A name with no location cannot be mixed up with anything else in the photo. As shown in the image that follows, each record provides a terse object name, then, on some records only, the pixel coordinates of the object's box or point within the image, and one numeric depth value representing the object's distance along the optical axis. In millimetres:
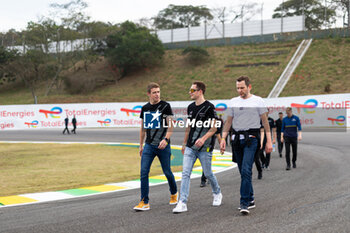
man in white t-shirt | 5633
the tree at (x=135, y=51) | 58250
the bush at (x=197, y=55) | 56875
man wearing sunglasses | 5914
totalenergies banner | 32469
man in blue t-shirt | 11289
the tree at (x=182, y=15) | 80188
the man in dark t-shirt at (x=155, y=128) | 6071
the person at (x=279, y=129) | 14560
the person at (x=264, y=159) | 11027
